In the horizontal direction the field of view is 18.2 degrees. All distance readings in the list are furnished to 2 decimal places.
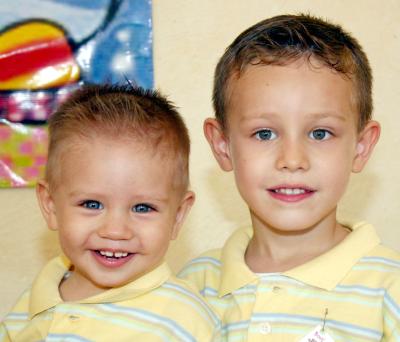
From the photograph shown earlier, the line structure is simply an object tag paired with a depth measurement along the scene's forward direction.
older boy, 1.16
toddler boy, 1.16
